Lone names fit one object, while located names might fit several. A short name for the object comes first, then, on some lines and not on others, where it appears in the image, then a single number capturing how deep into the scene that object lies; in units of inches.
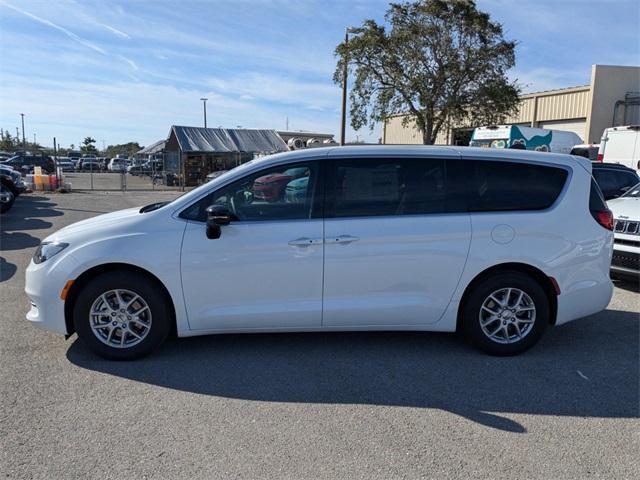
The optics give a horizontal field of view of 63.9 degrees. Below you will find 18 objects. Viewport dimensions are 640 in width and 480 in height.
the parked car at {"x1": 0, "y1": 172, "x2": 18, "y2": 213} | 546.3
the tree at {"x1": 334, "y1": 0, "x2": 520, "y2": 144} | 799.1
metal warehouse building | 1001.5
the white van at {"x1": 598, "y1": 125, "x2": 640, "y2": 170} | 588.1
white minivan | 164.4
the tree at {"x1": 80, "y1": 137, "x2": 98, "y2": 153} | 3646.9
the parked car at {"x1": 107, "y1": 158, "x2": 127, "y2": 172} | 2054.6
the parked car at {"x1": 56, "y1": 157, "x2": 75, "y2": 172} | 2083.7
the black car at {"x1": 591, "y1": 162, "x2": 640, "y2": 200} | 401.7
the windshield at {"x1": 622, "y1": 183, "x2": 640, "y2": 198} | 313.3
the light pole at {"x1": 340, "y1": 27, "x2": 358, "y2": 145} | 847.7
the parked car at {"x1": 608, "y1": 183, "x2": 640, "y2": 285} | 254.8
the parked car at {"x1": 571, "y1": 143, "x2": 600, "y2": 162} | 712.4
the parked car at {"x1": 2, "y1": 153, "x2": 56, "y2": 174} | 1509.6
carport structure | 1277.1
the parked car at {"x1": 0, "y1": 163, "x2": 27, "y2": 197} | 596.9
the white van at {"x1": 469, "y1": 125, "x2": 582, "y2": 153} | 753.0
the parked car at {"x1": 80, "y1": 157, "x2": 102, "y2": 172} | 2089.1
